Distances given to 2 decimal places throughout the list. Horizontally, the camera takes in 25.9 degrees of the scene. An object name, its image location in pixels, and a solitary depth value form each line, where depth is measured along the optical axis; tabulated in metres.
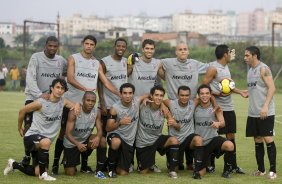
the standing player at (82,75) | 8.86
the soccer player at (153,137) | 8.85
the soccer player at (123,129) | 8.80
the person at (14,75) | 34.59
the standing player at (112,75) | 9.16
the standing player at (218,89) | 9.23
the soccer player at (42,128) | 8.35
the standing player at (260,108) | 8.80
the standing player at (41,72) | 8.84
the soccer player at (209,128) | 8.88
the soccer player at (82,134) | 8.64
